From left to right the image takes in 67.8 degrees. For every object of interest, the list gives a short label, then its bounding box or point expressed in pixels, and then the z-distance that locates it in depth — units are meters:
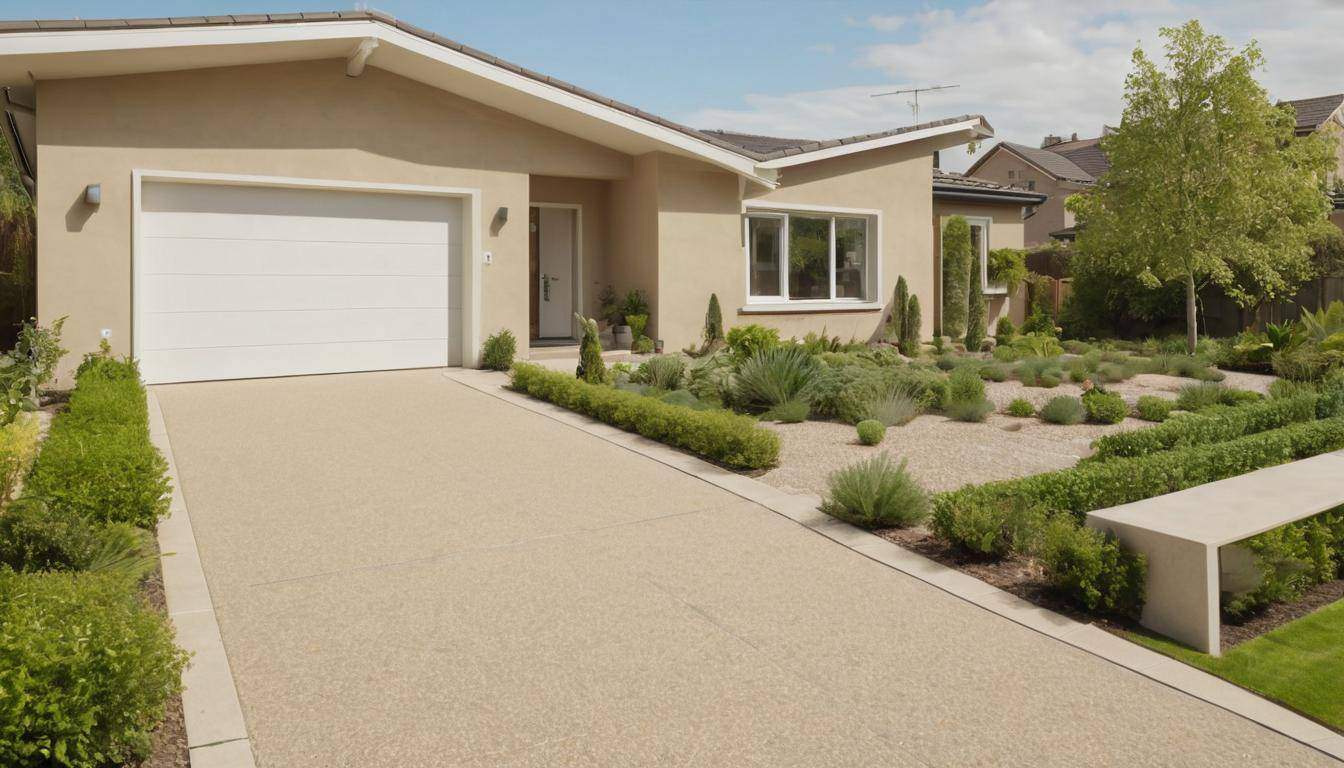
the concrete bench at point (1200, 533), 5.07
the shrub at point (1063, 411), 10.86
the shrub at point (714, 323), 16.58
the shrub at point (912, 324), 18.70
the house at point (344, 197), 11.79
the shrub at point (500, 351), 14.35
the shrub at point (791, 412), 10.61
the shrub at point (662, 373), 12.32
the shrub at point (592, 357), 12.01
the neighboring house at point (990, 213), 21.70
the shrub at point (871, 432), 9.47
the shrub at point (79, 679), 3.26
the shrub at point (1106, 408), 10.95
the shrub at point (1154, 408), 11.23
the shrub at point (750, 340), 13.66
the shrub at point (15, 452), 5.84
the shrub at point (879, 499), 6.72
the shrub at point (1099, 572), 5.30
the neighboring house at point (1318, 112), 29.63
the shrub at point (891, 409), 10.48
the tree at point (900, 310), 18.88
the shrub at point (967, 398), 10.91
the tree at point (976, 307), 20.09
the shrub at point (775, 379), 11.14
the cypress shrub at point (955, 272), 20.59
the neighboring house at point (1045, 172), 42.59
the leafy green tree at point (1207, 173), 17.05
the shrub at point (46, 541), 4.95
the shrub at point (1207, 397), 11.59
